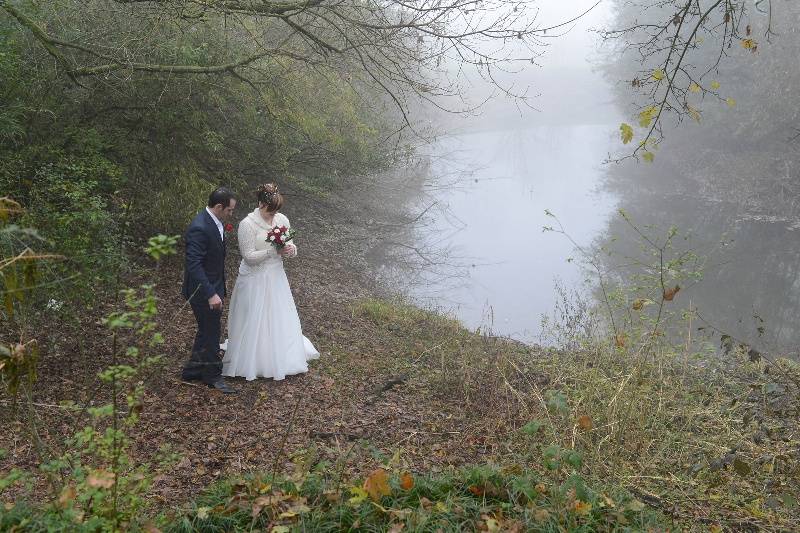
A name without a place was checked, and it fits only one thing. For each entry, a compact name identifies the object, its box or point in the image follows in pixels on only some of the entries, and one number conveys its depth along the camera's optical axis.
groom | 6.44
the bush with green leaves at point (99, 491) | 3.16
